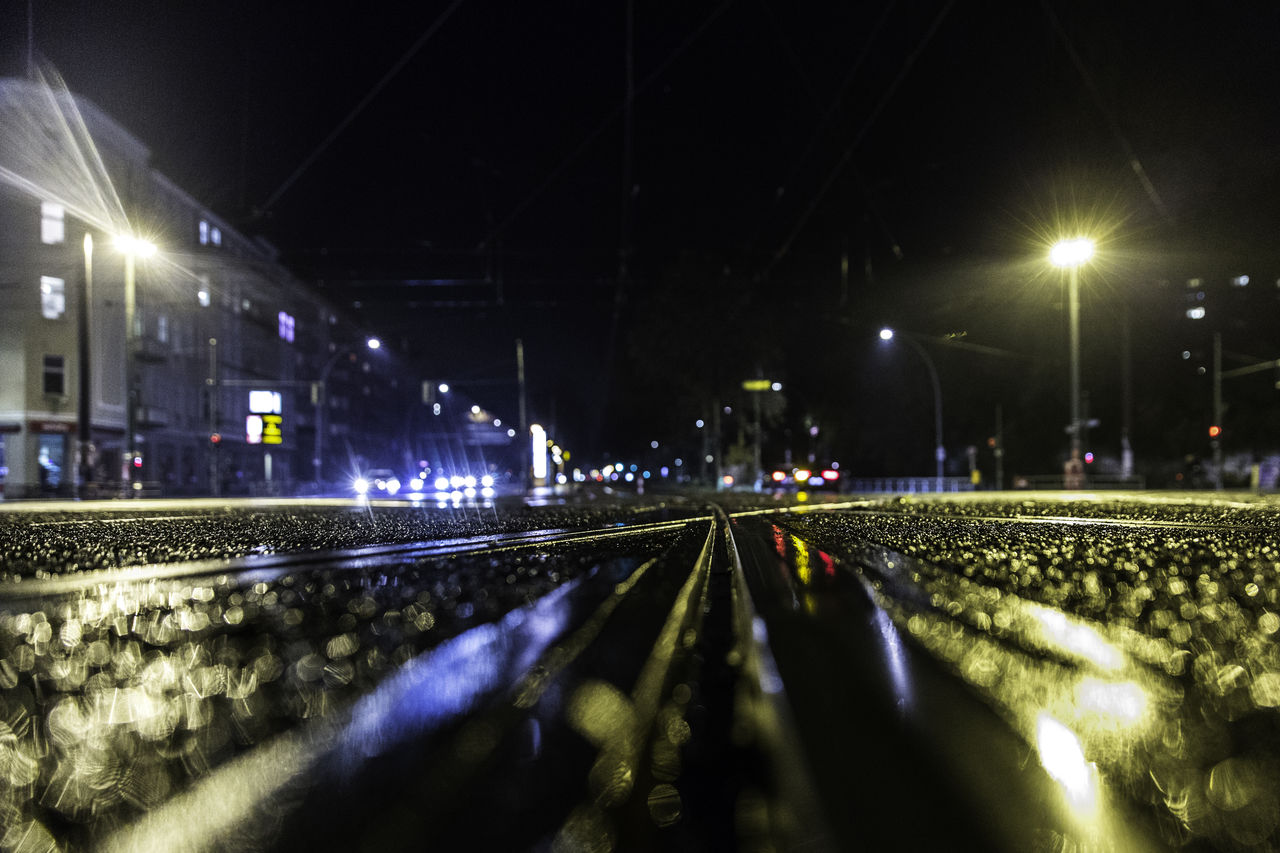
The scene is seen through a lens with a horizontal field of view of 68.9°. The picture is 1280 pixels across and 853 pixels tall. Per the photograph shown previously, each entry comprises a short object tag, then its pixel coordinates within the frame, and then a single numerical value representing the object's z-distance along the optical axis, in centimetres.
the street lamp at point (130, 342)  3356
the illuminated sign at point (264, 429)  4012
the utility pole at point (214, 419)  4162
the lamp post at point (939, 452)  4971
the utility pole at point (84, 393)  3316
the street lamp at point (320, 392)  4566
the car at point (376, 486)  5625
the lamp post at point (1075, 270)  2828
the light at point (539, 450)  6003
